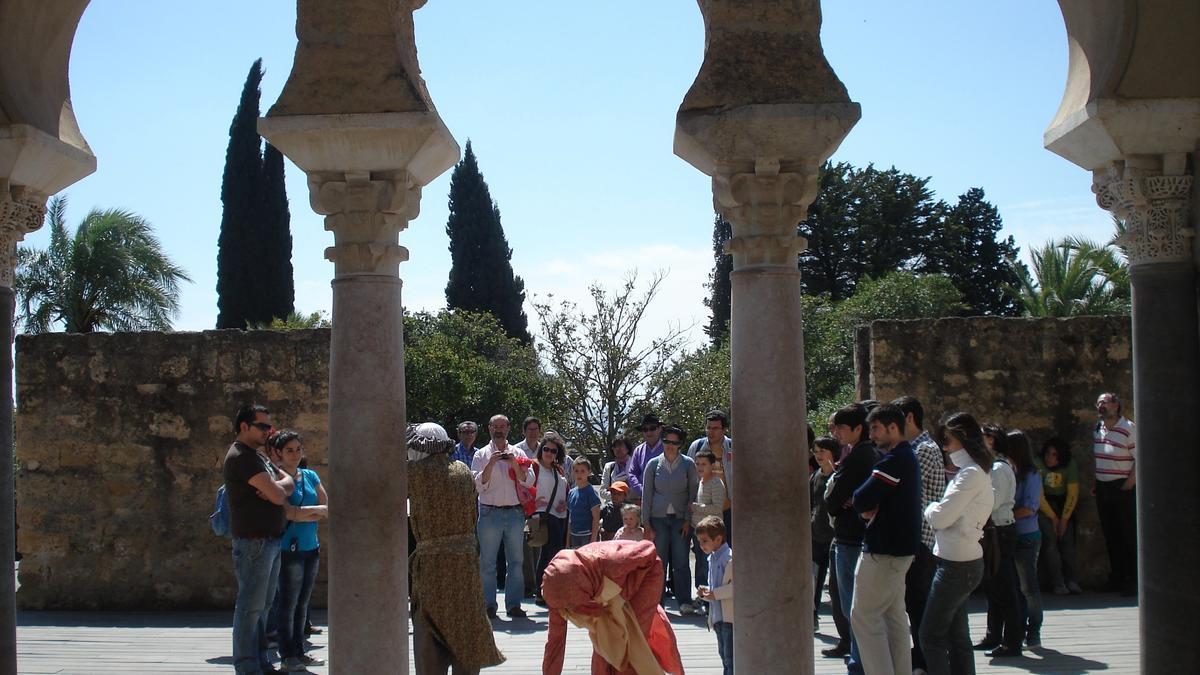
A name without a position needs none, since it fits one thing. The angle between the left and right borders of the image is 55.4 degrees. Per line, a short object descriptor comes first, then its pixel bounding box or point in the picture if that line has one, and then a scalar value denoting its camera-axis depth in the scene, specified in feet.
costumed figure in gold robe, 17.88
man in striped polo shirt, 28.43
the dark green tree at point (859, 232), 124.26
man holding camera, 28.78
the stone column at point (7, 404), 16.60
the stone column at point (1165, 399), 15.55
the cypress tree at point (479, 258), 125.70
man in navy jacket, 17.80
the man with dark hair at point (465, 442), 31.81
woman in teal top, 23.43
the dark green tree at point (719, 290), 122.42
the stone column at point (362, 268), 15.49
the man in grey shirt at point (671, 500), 29.17
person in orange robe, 14.47
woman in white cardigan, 18.51
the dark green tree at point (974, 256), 123.95
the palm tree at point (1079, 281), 92.27
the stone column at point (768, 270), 15.31
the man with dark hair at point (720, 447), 28.25
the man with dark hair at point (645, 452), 32.12
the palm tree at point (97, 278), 83.10
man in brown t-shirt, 21.01
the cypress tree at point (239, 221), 97.14
